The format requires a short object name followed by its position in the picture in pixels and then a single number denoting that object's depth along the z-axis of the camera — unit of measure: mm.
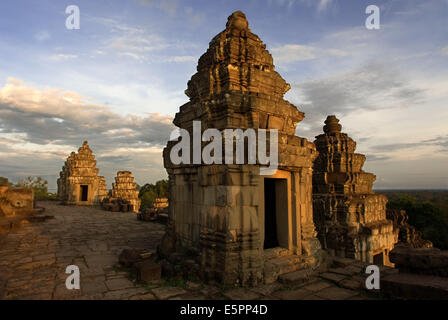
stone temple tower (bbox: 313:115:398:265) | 9781
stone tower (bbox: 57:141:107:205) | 21484
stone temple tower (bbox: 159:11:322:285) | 4648
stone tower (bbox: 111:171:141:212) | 21141
